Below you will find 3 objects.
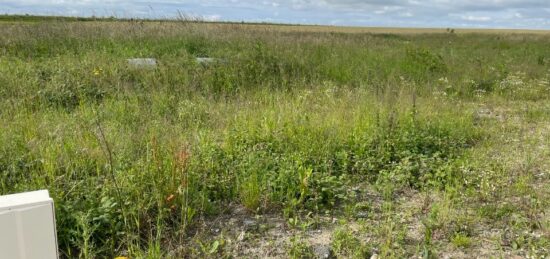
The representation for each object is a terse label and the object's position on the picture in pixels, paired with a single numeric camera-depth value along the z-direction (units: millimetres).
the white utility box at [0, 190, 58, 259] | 1366
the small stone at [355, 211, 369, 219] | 3172
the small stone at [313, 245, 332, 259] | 2602
